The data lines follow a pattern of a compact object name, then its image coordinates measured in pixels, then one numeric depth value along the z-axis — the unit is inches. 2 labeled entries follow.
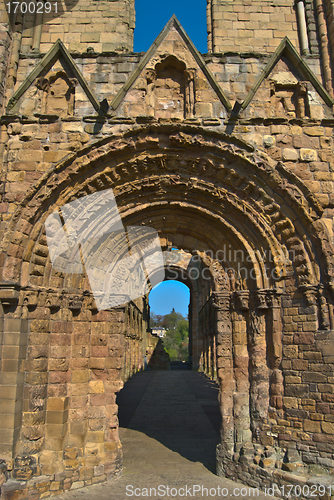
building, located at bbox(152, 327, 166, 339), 3090.8
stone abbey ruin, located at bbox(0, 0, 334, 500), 201.0
